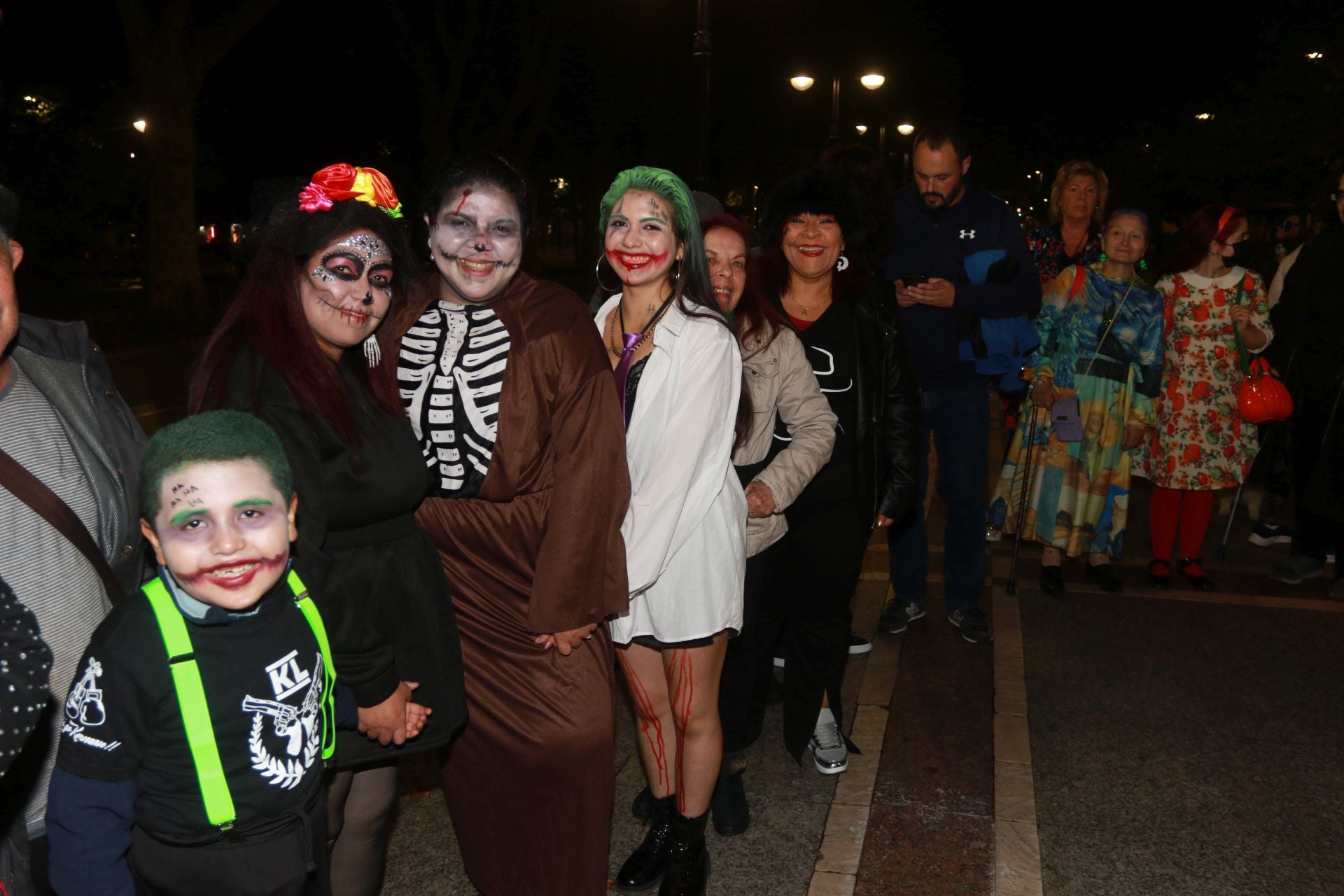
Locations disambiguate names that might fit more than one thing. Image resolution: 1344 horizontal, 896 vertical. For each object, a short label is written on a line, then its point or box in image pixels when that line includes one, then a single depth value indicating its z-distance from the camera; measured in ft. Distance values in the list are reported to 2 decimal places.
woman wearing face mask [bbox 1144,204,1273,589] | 19.02
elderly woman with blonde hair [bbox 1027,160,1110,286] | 20.08
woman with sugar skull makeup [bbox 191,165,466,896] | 7.80
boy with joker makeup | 6.16
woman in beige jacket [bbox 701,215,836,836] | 11.33
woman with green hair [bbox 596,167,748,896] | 9.88
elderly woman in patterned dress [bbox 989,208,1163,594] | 18.49
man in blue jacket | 16.58
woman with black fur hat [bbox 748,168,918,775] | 12.52
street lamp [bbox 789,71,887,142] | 74.58
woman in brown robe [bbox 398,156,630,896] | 9.30
